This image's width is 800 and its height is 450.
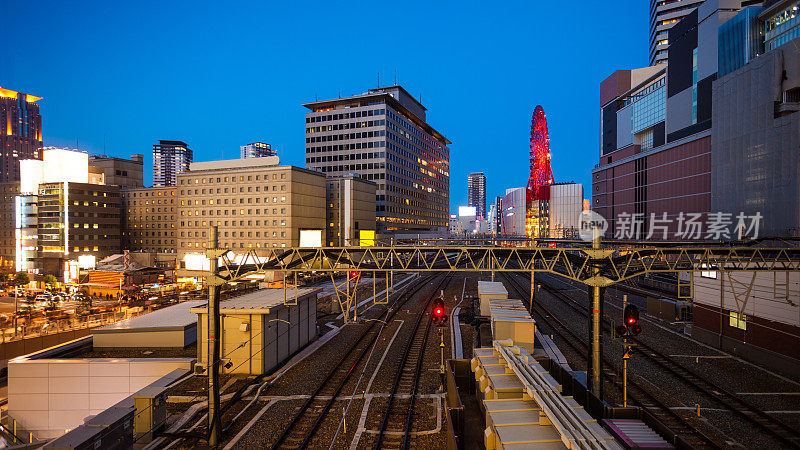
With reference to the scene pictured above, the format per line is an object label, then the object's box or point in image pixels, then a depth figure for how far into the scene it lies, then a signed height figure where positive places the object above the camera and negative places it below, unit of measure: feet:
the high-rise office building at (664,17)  295.48 +163.48
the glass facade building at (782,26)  113.60 +62.84
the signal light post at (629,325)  43.11 -11.42
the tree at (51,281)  201.57 -31.10
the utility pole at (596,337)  44.09 -13.05
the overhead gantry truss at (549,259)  44.06 -4.36
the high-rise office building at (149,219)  308.60 +3.35
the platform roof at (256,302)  62.49 -14.15
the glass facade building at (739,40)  131.33 +66.72
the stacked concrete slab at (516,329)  64.59 -17.82
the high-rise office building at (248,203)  232.73 +12.88
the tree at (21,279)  207.22 -30.85
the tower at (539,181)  370.53 +44.06
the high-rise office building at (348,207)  272.72 +12.52
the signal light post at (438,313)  46.42 -10.96
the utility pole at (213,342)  41.01 -12.93
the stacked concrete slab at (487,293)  95.40 -17.36
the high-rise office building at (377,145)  318.45 +68.44
